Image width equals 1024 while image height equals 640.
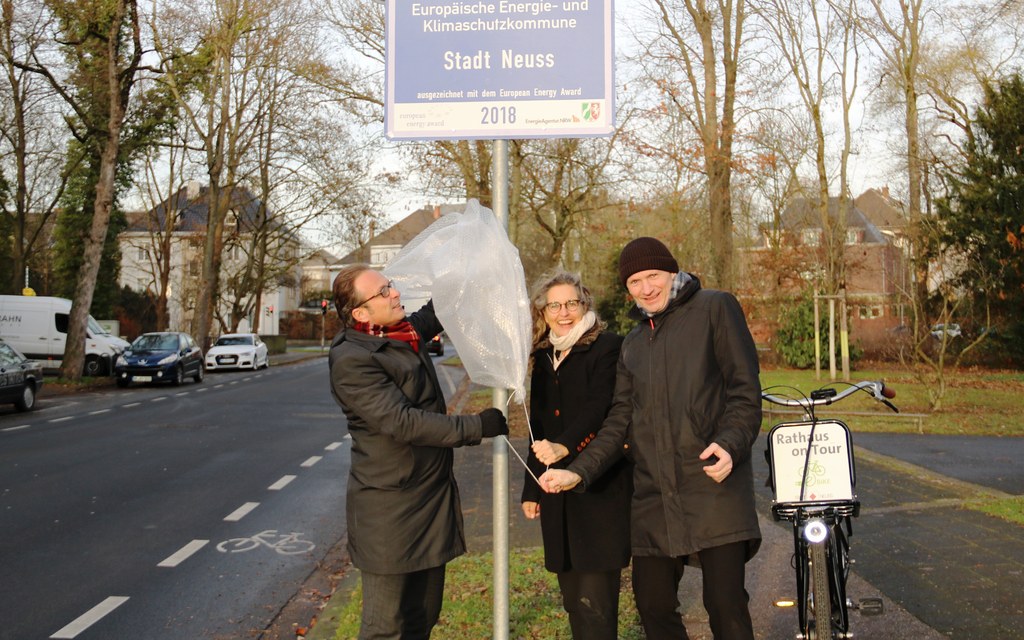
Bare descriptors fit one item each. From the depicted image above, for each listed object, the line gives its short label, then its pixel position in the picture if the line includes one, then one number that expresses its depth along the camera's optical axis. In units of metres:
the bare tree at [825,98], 22.42
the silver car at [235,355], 35.38
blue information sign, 3.21
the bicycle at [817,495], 3.64
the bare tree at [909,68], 25.02
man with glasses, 3.16
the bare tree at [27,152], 30.50
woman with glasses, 3.44
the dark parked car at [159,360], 25.00
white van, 27.34
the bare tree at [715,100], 18.12
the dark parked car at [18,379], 16.38
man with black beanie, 3.24
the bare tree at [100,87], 23.59
